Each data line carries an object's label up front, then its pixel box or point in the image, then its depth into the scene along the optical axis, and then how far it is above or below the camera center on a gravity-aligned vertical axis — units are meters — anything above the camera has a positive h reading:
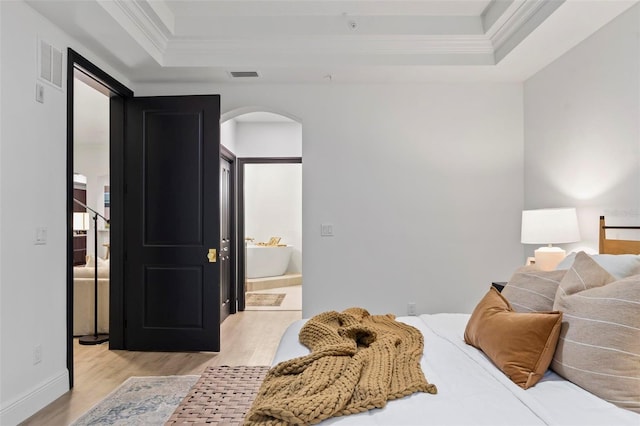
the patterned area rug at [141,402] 2.70 -1.19
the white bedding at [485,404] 1.39 -0.62
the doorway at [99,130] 3.22 +0.63
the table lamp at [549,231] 3.30 -0.12
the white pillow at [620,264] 1.94 -0.22
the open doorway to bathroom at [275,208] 9.15 +0.16
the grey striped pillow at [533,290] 2.06 -0.35
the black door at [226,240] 5.67 -0.30
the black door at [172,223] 4.11 -0.06
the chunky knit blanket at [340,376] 1.41 -0.58
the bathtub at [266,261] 8.27 -0.81
